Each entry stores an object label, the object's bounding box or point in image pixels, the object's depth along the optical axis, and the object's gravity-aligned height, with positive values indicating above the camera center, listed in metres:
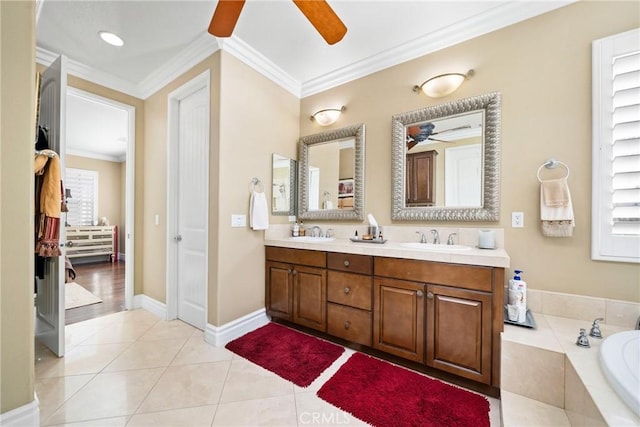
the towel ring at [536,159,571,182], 1.65 +0.34
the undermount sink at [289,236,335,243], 2.42 -0.29
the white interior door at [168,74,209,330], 2.40 +0.12
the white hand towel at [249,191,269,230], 2.35 -0.01
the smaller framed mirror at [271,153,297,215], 2.66 +0.28
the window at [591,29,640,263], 1.46 +0.40
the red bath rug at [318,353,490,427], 1.33 -1.13
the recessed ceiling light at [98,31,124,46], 2.06 +1.49
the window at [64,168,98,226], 5.65 +0.29
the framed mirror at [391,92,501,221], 1.88 +0.43
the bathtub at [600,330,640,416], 0.89 -0.65
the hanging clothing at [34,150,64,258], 1.72 +0.00
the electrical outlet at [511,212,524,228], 1.78 -0.05
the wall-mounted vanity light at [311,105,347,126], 2.67 +1.07
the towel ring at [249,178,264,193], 2.42 +0.25
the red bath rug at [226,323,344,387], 1.74 -1.16
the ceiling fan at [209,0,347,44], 1.25 +1.07
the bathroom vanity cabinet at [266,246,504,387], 1.47 -0.69
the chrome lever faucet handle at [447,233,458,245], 2.00 -0.22
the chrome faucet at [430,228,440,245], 2.06 -0.21
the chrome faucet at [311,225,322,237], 2.75 -0.23
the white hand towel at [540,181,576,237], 1.58 -0.03
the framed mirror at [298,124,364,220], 2.53 +0.40
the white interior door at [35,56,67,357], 1.90 -0.44
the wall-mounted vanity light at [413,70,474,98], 1.99 +1.08
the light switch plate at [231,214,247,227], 2.24 -0.10
